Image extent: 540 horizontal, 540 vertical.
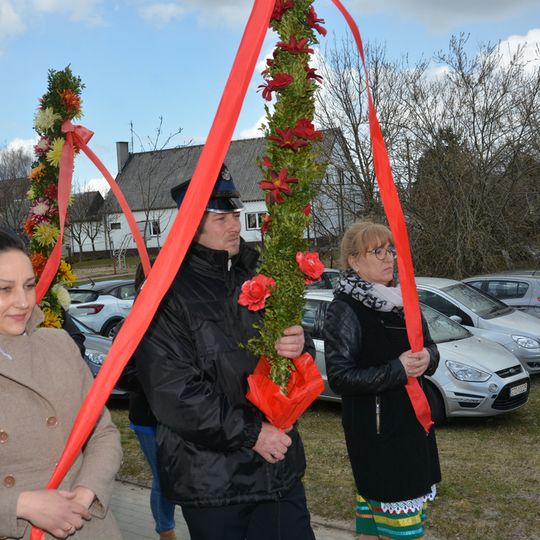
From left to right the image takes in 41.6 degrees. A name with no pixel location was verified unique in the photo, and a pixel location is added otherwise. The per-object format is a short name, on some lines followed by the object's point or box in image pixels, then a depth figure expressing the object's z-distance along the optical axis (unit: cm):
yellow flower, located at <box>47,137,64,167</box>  442
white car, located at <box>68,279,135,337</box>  1534
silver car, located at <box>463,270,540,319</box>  1254
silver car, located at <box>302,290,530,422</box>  812
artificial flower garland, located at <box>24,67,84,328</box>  450
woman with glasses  354
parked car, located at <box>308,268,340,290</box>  1284
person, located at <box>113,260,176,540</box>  385
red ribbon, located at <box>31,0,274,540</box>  262
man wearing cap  286
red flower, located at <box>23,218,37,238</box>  465
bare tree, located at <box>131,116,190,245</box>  4103
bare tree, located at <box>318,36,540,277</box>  1956
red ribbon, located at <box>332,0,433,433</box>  339
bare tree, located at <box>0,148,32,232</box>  2939
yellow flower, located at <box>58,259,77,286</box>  471
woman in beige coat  228
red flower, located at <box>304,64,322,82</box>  295
